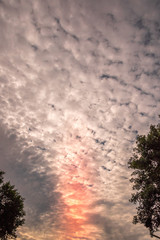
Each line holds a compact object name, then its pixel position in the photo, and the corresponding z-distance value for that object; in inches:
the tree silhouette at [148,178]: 746.8
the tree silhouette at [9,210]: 1118.4
